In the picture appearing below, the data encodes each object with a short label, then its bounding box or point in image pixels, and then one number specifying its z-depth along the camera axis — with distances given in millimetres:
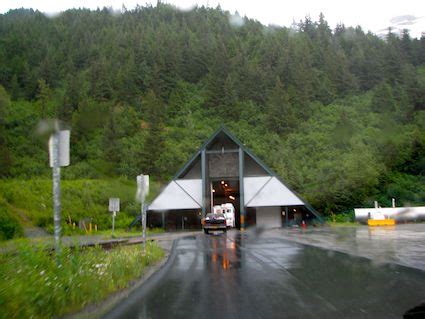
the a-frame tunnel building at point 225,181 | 45312
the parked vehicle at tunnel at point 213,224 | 38594
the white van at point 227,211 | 47188
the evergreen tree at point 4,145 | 49438
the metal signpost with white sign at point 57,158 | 8273
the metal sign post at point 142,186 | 16016
